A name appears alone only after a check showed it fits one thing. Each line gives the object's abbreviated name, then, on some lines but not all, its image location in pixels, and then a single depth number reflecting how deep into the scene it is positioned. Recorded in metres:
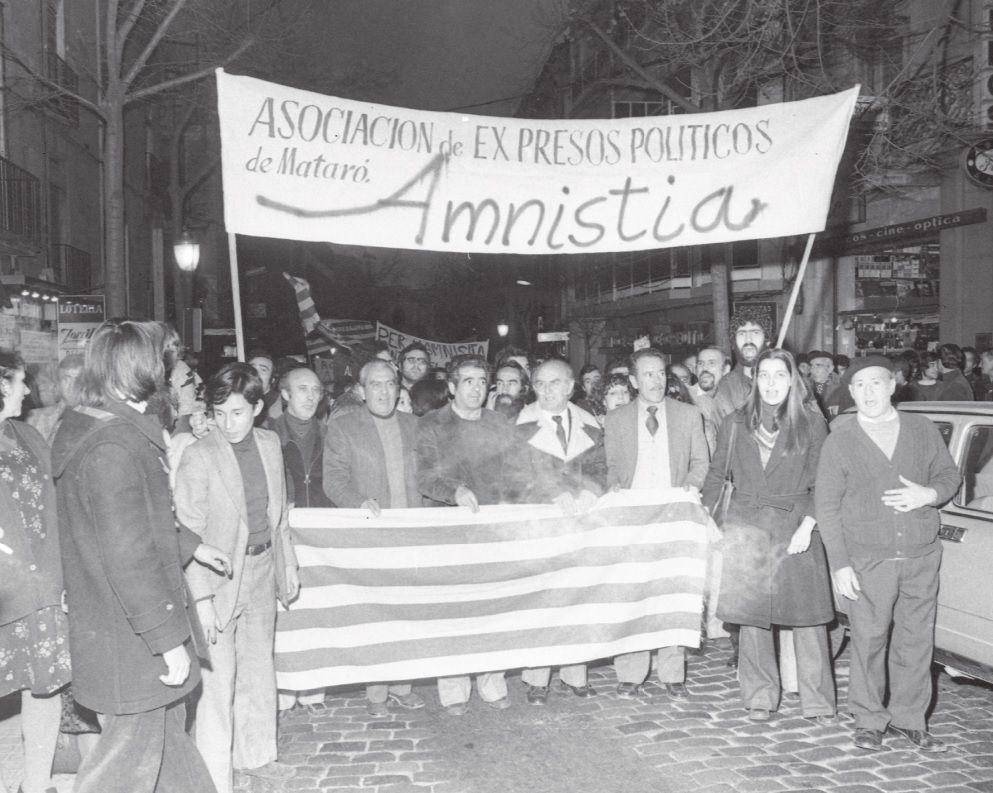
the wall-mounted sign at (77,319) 11.51
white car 4.64
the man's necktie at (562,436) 5.24
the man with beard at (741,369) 6.44
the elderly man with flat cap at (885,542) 4.43
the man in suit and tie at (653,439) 5.46
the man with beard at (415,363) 7.42
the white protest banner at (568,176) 5.28
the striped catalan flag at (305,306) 13.40
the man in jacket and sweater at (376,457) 5.09
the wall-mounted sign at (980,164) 14.70
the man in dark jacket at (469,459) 5.04
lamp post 16.81
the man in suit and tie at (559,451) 5.23
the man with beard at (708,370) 7.74
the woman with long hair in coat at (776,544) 4.77
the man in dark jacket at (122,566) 2.93
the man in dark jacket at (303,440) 5.55
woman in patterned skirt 3.63
